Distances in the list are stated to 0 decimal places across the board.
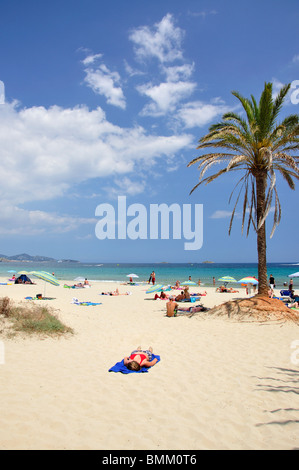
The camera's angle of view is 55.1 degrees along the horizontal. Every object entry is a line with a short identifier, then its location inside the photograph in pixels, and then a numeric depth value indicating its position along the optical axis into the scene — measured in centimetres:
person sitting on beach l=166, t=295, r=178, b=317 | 1246
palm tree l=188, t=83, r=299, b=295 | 1126
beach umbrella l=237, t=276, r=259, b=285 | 2077
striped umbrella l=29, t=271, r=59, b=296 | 1684
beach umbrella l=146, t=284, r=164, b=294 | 2226
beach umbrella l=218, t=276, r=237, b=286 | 2573
